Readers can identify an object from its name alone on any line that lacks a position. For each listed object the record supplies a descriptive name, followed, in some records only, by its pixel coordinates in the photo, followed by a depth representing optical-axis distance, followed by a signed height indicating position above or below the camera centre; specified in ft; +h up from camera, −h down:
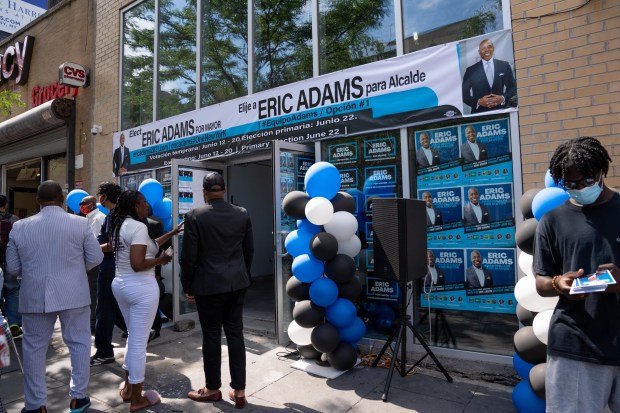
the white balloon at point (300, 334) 13.58 -3.60
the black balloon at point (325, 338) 12.67 -3.48
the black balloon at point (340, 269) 12.87 -1.38
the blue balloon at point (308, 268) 13.00 -1.36
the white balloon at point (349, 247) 13.58 -0.74
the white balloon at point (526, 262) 9.75 -1.00
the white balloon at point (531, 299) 9.05 -1.73
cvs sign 27.20 +10.44
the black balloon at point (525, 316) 9.71 -2.27
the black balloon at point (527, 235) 9.29 -0.32
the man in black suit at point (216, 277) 10.46 -1.26
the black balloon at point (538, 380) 8.83 -3.44
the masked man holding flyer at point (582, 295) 5.94 -0.99
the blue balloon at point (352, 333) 13.17 -3.46
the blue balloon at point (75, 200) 19.09 +1.43
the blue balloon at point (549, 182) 9.56 +0.91
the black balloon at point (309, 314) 13.02 -2.82
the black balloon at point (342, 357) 12.83 -4.14
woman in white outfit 10.41 -1.46
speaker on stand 11.80 -0.70
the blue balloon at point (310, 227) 13.65 -0.05
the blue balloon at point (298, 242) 13.50 -0.54
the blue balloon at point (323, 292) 12.72 -2.07
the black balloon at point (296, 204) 13.50 +0.71
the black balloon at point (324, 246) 12.66 -0.64
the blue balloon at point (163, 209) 18.43 +0.89
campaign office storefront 12.92 +2.30
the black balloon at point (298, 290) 13.52 -2.13
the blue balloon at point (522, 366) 9.91 -3.55
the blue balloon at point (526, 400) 9.23 -4.10
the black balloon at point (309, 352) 13.93 -4.30
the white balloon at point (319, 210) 12.70 +0.46
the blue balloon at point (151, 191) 17.79 +1.67
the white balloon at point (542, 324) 8.64 -2.22
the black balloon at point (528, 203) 9.96 +0.43
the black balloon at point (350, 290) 13.21 -2.09
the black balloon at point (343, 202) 13.71 +0.76
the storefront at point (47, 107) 28.58 +8.78
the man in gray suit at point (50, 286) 9.78 -1.32
